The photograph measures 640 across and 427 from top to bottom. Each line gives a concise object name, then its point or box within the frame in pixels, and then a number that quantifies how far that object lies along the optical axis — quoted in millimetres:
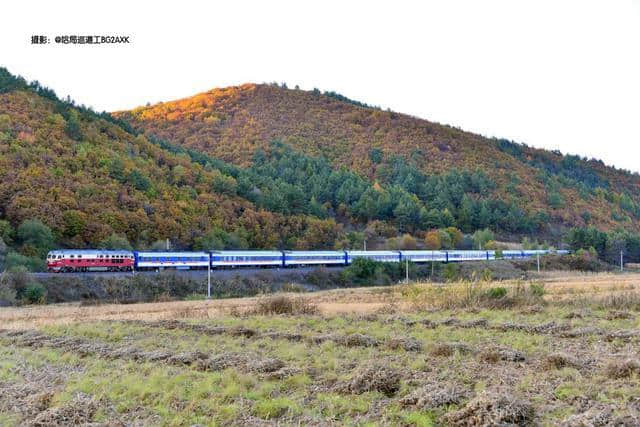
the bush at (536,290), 27812
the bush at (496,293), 26047
